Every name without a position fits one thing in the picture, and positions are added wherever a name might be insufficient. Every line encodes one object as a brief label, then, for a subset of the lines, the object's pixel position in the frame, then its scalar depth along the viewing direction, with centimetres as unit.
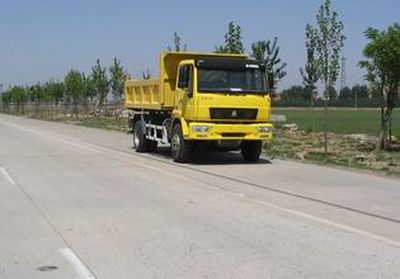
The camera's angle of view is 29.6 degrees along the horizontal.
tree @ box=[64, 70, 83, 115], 8000
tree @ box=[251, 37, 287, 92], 3816
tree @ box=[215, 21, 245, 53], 3438
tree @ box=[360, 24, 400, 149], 2331
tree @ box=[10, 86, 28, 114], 11544
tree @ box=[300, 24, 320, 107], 2453
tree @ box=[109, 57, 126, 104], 6619
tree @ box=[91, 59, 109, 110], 6900
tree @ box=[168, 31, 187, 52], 4300
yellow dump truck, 2038
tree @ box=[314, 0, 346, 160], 2419
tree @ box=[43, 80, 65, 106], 9079
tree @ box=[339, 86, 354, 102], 10244
